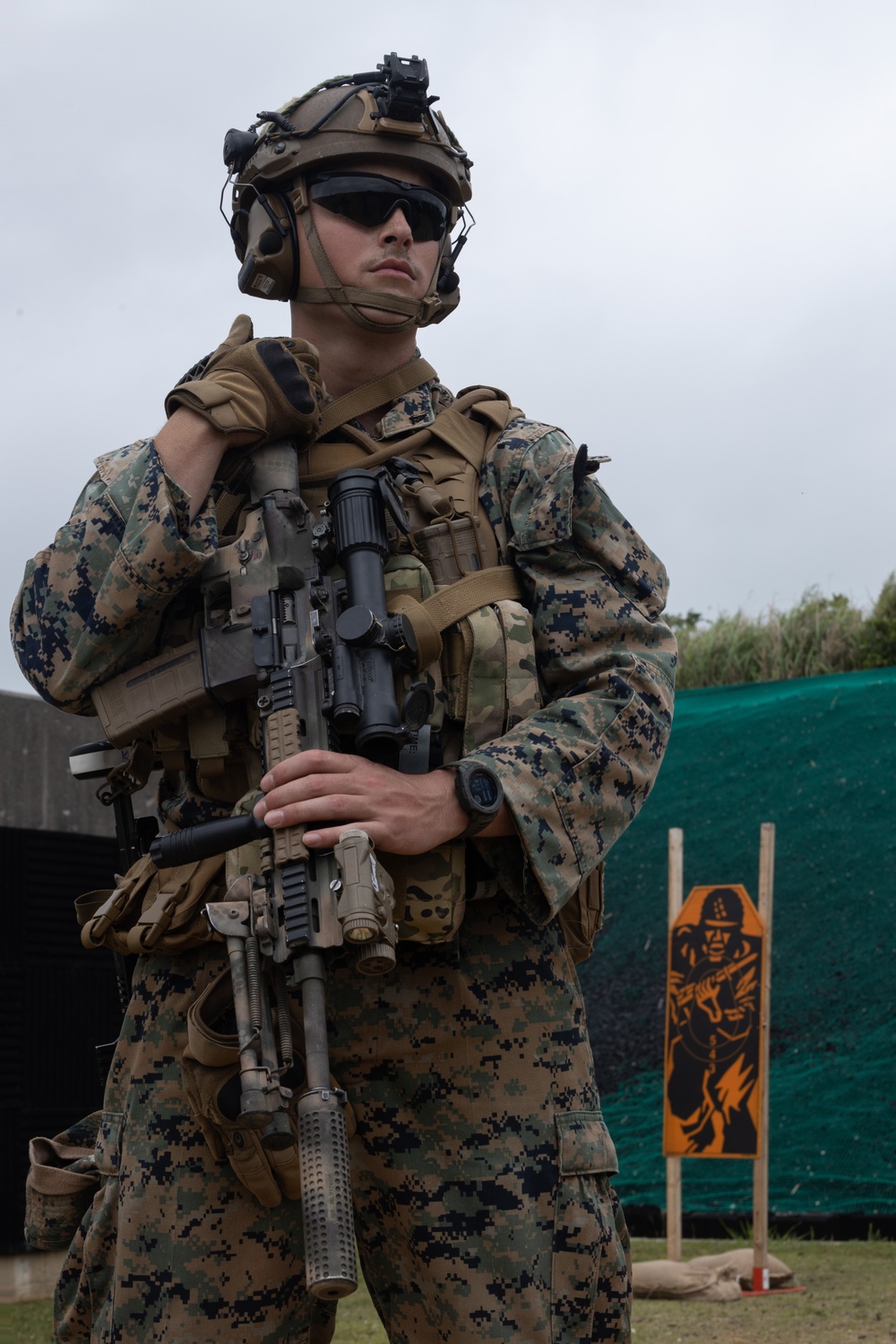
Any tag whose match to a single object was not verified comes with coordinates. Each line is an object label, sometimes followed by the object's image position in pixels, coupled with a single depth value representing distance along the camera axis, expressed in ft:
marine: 7.00
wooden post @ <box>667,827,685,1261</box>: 22.24
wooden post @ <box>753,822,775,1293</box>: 20.39
